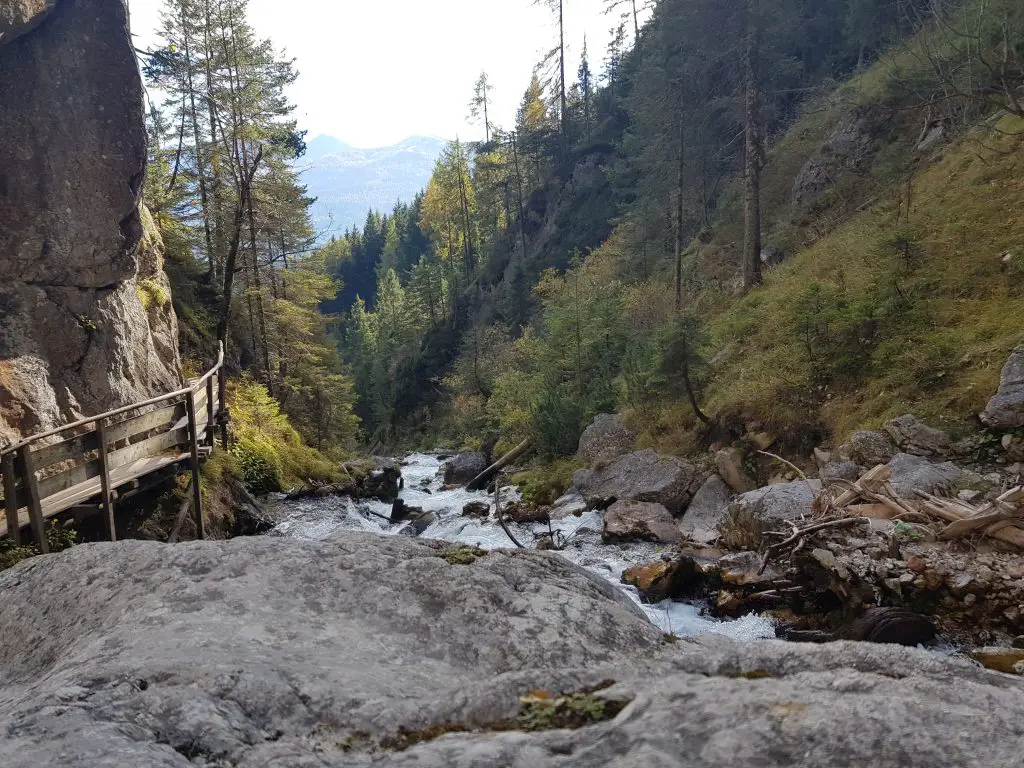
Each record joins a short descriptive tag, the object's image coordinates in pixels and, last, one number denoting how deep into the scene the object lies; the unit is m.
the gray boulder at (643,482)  12.32
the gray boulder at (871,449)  9.16
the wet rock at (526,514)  14.07
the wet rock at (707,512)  10.49
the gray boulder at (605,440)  15.24
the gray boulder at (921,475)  8.00
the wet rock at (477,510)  15.27
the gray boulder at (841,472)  9.09
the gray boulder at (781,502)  9.05
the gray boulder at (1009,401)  8.15
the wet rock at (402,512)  16.67
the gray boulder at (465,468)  21.64
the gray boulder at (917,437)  8.64
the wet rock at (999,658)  5.52
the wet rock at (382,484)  19.14
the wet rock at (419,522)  14.96
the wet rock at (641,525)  11.20
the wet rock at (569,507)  13.48
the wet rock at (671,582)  8.61
